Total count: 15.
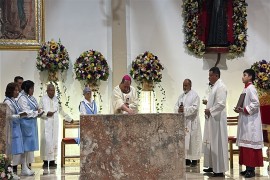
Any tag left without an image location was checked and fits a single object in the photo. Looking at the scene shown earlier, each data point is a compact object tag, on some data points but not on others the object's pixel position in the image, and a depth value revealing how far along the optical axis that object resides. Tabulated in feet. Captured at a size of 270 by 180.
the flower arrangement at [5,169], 20.55
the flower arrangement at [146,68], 37.19
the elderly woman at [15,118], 27.73
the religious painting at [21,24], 37.73
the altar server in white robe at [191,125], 33.76
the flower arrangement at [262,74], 38.60
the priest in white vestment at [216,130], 27.81
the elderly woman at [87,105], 32.30
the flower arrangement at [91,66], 36.78
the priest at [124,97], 28.04
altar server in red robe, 27.63
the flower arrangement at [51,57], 36.60
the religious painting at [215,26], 38.88
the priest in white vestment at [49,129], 33.76
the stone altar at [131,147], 21.50
